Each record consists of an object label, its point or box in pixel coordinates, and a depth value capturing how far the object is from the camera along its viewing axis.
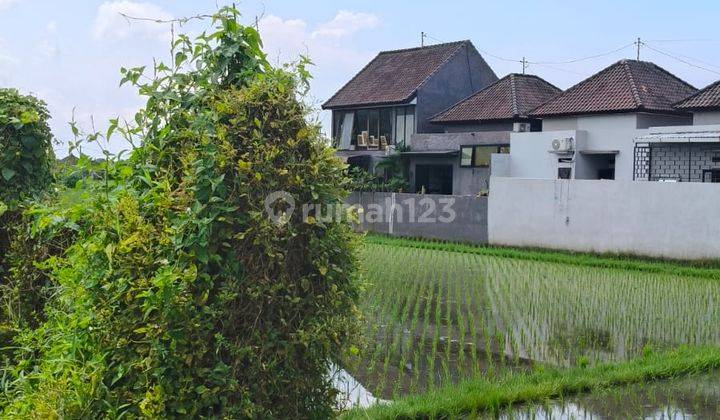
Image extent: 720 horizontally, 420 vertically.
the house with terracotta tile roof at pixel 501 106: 26.59
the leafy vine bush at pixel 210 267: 3.13
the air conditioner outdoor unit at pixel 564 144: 22.34
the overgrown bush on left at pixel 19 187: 4.48
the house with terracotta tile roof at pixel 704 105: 20.27
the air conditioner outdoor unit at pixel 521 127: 24.77
